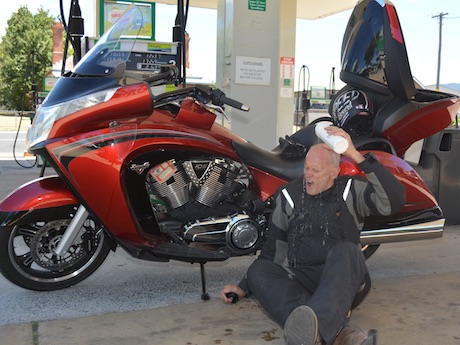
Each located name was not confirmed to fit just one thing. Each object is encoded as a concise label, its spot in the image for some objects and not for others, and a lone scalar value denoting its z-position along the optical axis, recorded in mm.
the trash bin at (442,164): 5445
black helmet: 3877
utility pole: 45125
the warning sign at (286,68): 8062
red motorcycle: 3043
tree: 41531
